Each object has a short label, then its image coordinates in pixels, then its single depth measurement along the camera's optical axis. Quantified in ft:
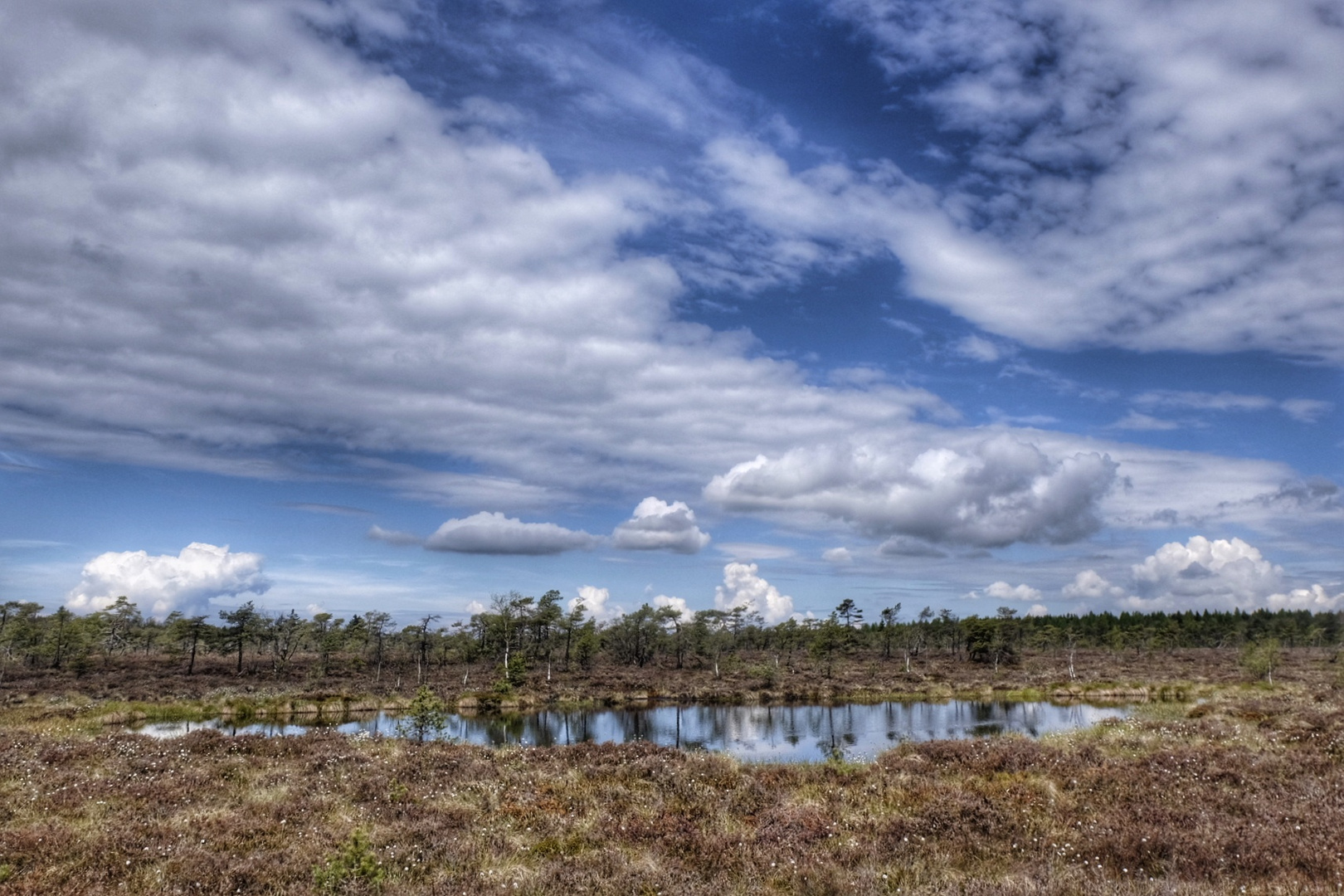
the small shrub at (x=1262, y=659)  207.00
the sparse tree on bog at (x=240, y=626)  283.79
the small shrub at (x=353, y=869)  34.27
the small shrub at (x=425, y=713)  102.63
